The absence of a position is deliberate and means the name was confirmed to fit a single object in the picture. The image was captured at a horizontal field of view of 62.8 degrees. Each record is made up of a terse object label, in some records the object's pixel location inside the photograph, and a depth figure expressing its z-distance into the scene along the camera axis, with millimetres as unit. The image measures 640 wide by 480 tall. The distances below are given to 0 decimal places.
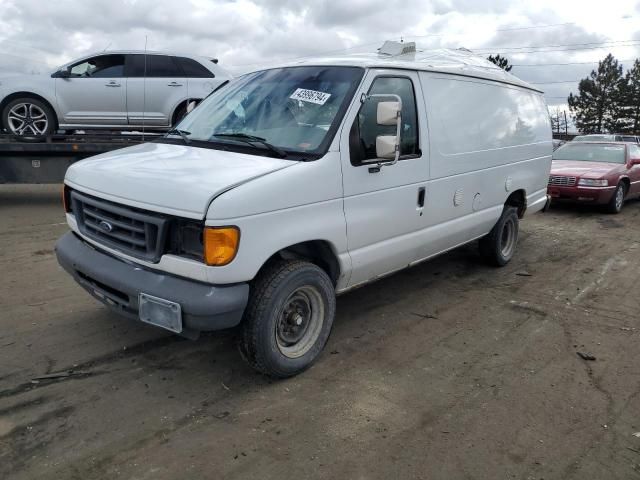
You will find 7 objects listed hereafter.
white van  3031
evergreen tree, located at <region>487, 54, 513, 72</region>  51238
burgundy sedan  10234
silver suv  8953
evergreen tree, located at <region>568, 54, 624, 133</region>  62062
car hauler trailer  8945
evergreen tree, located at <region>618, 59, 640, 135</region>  60178
